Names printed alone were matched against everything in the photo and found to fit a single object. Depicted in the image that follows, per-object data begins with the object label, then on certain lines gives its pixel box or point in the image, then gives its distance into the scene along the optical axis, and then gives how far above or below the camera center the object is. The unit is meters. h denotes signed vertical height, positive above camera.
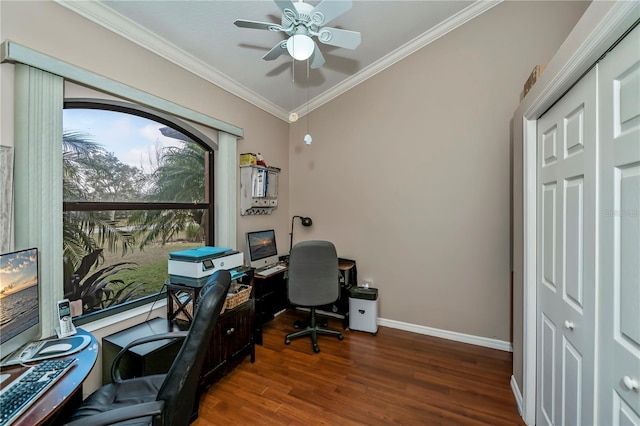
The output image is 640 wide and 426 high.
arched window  1.78 +0.10
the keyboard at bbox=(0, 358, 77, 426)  0.88 -0.66
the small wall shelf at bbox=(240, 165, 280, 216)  2.89 +0.27
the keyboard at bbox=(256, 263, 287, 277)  2.78 -0.64
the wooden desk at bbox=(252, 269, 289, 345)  2.65 -0.99
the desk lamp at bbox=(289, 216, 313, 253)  3.51 -0.12
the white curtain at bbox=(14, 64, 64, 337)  1.42 +0.21
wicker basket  2.12 -0.70
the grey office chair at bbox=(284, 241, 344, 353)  2.47 -0.61
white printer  1.97 -0.41
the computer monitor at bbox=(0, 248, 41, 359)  1.12 -0.40
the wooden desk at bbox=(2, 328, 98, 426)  0.89 -0.68
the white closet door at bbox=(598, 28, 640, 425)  0.86 -0.08
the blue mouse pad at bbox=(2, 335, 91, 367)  1.19 -0.66
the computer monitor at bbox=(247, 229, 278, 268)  2.89 -0.42
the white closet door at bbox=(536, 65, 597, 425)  1.10 -0.22
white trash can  2.88 -1.08
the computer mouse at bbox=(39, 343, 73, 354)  1.26 -0.66
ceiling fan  1.59 +1.22
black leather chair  0.94 -0.65
